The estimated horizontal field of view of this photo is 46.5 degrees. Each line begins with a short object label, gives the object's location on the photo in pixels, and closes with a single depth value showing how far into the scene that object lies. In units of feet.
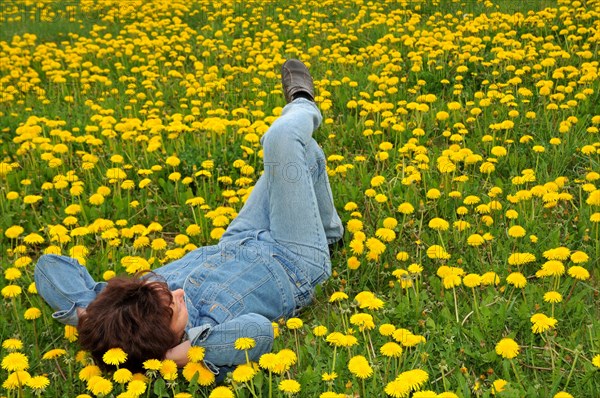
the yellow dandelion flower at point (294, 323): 9.31
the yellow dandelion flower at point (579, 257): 9.99
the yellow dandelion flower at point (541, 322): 8.39
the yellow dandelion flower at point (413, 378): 7.59
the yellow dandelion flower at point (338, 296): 9.74
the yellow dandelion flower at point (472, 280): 9.80
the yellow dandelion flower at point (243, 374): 8.20
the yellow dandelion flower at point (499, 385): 8.14
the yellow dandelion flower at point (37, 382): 8.39
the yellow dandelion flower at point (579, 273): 9.80
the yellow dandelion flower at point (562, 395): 7.17
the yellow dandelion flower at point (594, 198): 11.47
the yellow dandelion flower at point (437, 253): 11.13
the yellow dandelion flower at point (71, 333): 10.18
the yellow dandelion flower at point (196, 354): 8.76
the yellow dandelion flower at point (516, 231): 11.12
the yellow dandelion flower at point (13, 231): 12.78
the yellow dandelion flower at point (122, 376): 8.23
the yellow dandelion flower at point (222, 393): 7.70
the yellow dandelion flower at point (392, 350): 8.55
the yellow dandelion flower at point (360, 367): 7.98
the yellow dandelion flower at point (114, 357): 8.21
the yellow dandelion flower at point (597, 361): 7.62
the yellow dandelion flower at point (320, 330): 9.36
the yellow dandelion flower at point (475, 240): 11.06
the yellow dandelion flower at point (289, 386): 7.98
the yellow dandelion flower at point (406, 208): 12.24
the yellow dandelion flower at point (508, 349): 8.40
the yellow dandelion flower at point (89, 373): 8.76
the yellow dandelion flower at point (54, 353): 9.73
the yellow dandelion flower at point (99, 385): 8.19
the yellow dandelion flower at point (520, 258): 10.34
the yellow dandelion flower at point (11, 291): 10.49
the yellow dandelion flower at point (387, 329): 9.02
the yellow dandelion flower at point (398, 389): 7.49
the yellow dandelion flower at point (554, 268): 9.61
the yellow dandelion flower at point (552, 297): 9.35
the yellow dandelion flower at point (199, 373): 8.86
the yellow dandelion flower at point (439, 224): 11.47
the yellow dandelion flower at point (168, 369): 8.46
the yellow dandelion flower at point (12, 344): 9.27
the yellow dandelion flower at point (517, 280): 9.64
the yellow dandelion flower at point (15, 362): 8.64
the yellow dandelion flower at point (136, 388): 7.97
